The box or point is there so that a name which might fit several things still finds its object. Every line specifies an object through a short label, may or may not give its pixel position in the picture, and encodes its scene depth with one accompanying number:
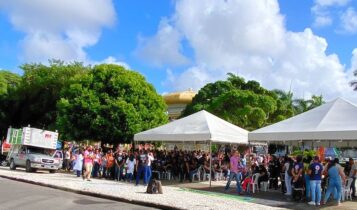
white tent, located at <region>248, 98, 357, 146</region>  17.36
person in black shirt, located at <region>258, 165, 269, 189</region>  20.81
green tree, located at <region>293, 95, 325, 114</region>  59.53
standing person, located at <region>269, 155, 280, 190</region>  21.56
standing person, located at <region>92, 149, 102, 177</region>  27.50
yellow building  68.19
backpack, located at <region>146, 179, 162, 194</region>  18.25
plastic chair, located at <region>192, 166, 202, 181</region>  25.44
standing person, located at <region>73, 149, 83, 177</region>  26.92
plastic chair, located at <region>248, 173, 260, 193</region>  20.45
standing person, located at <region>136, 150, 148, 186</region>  22.86
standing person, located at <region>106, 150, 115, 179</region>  26.45
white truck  29.36
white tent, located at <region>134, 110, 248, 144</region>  22.47
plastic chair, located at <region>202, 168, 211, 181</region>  25.87
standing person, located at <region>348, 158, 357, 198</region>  19.04
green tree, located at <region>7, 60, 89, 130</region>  46.47
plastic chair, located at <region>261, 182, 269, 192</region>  21.12
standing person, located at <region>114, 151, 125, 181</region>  25.62
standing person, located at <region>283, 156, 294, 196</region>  18.86
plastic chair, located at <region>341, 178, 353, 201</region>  18.45
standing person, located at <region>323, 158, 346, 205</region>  16.50
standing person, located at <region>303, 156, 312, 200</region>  17.34
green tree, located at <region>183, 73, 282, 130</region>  43.06
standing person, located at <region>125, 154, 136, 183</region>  24.25
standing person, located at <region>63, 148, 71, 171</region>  32.78
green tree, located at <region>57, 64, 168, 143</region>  34.78
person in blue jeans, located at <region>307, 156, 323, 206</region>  16.34
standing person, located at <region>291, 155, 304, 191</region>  17.27
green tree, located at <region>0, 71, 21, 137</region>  48.92
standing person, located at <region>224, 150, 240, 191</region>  20.09
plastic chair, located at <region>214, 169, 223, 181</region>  26.38
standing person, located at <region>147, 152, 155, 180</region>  22.95
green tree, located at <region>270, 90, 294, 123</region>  45.94
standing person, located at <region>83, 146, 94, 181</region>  24.44
